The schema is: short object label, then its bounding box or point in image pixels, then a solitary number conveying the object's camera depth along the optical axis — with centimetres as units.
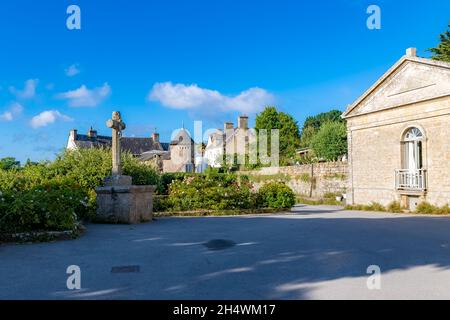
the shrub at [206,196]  1330
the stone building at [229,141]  5019
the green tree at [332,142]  4084
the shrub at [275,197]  1455
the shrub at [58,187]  736
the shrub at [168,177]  2220
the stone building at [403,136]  1539
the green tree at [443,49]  2733
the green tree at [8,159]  1957
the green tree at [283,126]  4725
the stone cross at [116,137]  1058
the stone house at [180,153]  5688
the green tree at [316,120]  6380
